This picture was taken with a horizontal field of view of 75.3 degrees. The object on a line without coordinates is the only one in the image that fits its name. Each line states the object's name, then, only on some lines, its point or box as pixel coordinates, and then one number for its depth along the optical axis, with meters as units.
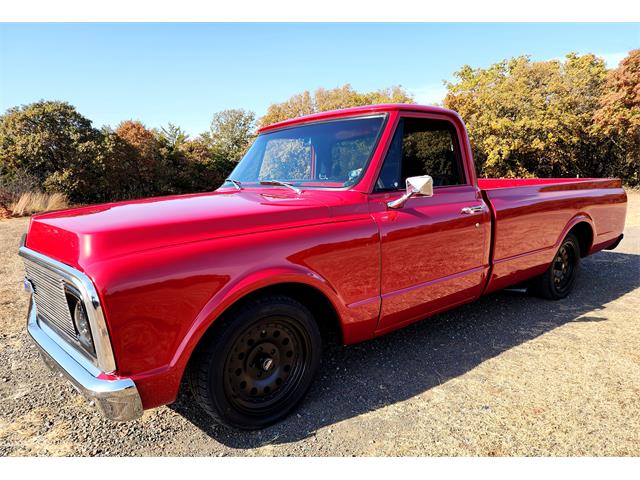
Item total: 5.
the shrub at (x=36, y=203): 12.40
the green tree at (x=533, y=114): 18.14
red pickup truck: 2.00
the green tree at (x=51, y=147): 14.59
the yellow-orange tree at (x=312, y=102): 35.06
